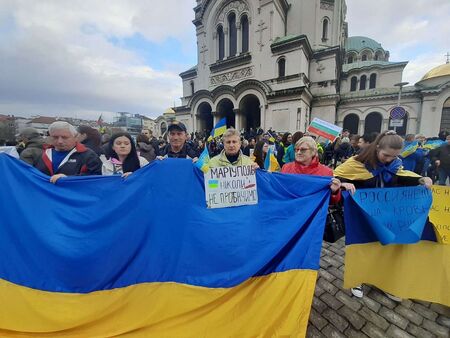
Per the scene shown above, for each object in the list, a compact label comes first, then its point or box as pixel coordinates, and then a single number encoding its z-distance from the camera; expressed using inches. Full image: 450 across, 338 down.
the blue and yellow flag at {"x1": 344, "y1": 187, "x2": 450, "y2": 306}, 96.5
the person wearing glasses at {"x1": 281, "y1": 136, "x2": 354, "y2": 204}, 107.1
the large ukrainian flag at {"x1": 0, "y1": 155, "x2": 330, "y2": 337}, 78.2
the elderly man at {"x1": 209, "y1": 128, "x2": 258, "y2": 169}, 106.3
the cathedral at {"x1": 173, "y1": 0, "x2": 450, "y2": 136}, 852.0
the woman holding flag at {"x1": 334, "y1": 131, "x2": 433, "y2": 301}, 99.9
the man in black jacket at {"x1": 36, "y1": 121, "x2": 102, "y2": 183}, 99.7
